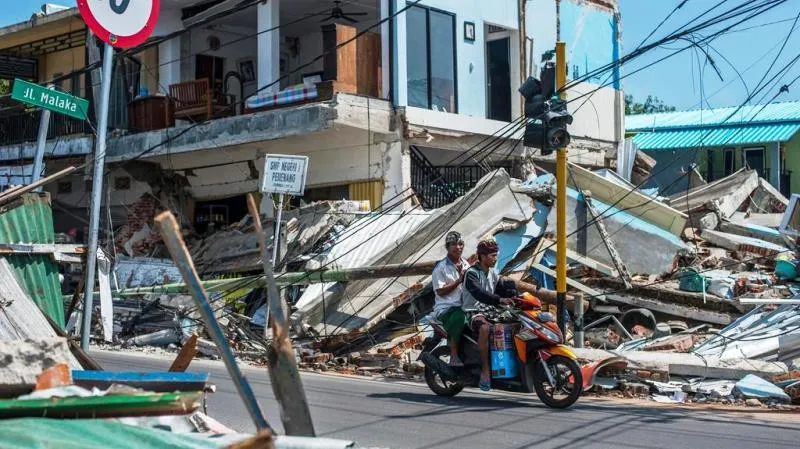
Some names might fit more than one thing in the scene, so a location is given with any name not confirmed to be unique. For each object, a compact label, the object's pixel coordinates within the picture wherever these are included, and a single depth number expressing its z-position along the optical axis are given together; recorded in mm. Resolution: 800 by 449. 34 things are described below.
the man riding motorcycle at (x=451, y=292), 11039
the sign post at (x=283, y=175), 16781
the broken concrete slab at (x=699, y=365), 12383
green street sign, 10375
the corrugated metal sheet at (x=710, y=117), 35438
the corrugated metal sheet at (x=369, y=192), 21719
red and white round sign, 9305
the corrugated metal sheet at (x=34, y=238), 8773
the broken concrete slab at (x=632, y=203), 19250
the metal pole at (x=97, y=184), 9609
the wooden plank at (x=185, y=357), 6184
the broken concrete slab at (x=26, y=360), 4896
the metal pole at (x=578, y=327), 13929
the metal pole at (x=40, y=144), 11438
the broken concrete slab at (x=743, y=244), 19453
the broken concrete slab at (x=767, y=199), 25219
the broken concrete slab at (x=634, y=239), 18094
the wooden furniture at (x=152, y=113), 23625
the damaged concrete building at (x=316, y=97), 21344
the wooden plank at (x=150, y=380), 5207
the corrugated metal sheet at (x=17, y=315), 7406
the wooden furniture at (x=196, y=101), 22875
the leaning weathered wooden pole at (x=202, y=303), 3908
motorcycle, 10336
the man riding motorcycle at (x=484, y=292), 10633
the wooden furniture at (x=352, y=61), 20766
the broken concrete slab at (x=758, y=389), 11344
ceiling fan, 23422
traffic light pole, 13461
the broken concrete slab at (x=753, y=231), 20750
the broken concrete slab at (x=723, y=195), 22719
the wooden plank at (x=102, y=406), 4254
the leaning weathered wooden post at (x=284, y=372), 3994
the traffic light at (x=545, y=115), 13289
